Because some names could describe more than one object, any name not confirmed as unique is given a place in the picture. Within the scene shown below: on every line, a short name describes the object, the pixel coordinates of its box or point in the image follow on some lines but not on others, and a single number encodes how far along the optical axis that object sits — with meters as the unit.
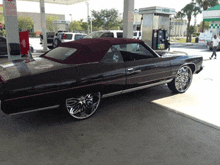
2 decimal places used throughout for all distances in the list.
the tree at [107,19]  36.19
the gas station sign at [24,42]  7.62
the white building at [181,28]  120.45
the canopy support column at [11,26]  6.31
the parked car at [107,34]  13.14
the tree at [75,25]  68.49
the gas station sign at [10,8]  6.25
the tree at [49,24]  68.44
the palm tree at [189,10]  35.18
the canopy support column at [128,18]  7.67
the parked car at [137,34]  22.51
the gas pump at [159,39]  14.64
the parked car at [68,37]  14.84
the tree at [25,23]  64.56
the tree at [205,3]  32.88
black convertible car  2.79
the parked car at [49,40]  17.96
